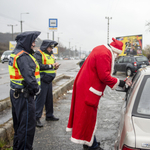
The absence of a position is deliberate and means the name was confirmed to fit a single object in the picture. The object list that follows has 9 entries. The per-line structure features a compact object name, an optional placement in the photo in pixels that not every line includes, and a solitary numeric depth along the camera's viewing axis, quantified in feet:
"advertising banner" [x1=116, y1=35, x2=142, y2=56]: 115.34
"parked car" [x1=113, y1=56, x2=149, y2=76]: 50.34
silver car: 5.64
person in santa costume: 8.96
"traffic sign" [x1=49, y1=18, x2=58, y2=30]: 30.50
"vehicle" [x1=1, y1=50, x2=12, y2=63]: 82.84
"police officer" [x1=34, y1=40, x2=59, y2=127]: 14.17
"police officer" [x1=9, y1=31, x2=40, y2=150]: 8.97
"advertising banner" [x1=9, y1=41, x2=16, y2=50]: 153.17
